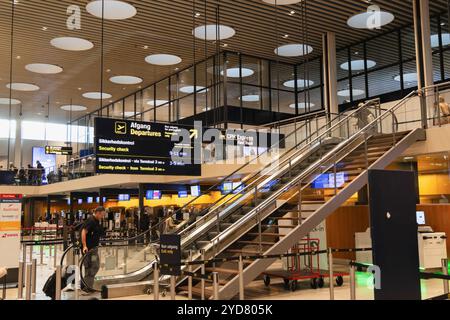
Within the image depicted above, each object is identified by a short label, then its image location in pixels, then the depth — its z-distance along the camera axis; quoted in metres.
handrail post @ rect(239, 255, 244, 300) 7.18
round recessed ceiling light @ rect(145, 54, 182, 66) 19.36
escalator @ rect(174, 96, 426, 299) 9.36
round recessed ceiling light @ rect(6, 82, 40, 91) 23.03
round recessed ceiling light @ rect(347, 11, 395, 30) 15.68
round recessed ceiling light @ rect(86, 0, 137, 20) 13.95
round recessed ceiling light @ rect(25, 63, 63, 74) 19.98
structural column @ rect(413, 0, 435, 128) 15.02
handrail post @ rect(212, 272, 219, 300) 6.29
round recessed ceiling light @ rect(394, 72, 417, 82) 17.80
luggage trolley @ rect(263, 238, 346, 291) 10.16
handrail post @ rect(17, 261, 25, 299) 8.41
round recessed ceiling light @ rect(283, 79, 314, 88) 21.75
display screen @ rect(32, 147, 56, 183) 40.09
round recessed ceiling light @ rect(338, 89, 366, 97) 19.15
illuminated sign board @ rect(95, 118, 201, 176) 10.52
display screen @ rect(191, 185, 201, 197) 23.55
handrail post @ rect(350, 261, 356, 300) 6.87
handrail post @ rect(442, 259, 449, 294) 7.90
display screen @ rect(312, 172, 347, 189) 10.95
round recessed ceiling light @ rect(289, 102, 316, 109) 21.81
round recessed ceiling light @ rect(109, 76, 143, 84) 22.34
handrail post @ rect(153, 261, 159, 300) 6.66
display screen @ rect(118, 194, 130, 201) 27.22
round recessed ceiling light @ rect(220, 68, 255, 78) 20.10
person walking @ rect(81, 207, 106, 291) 9.88
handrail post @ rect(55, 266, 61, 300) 6.82
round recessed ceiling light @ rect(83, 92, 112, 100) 25.30
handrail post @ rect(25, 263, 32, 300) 7.70
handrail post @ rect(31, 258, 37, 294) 8.38
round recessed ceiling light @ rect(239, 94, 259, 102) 20.33
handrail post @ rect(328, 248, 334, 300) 7.67
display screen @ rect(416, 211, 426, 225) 13.28
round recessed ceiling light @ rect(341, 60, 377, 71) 18.89
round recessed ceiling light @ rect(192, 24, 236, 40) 16.11
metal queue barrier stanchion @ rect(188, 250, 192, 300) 7.49
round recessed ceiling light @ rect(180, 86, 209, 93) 22.23
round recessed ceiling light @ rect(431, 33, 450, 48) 16.56
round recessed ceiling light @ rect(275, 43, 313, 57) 18.40
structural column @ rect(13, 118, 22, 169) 37.34
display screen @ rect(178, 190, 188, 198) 24.72
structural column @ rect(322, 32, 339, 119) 18.31
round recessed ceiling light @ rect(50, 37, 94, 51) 16.89
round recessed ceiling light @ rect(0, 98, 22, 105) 27.59
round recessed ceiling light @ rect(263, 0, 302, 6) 14.22
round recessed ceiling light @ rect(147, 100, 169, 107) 25.26
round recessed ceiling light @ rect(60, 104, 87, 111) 29.17
